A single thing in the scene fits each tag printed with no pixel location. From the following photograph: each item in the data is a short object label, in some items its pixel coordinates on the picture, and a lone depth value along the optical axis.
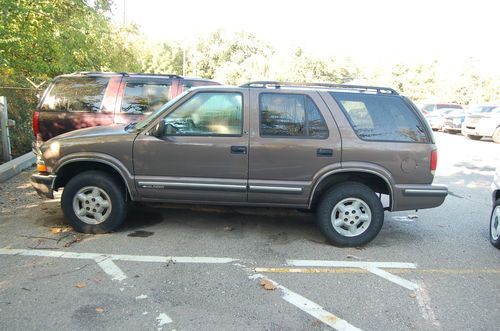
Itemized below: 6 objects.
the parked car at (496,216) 5.14
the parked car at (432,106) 24.27
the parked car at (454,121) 21.95
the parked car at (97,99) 7.16
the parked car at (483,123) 17.80
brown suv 4.80
